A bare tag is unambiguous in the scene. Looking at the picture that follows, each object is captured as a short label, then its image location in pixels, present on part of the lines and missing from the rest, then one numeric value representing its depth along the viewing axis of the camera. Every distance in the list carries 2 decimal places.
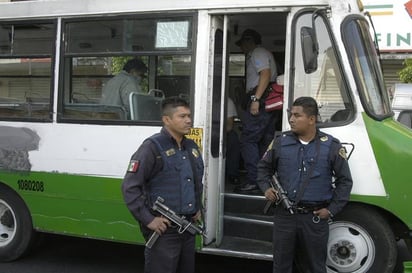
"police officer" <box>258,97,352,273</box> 3.82
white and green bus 4.39
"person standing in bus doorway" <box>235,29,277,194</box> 5.30
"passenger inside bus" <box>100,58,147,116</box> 5.10
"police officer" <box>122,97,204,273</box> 3.29
